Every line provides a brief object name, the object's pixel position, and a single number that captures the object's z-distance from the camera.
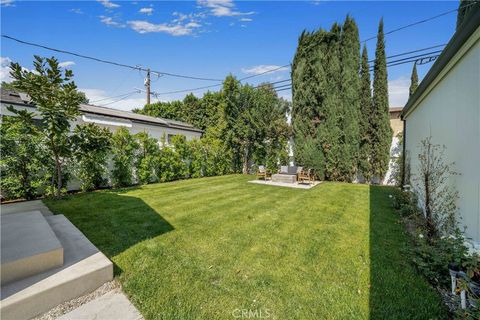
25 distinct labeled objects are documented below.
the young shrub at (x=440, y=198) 3.81
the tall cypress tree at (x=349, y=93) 11.96
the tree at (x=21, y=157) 6.49
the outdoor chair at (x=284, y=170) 12.36
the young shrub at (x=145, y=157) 10.22
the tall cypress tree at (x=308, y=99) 12.21
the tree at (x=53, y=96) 6.21
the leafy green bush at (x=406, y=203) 5.75
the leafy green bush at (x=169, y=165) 11.15
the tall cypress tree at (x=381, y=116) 11.81
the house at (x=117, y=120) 9.73
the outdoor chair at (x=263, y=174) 12.12
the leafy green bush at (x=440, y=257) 2.75
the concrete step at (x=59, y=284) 2.24
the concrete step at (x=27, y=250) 2.56
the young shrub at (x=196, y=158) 12.75
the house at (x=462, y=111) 2.98
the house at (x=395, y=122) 15.82
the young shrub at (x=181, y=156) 11.81
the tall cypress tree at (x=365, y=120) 12.09
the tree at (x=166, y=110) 21.95
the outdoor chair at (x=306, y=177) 11.07
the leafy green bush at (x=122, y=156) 9.35
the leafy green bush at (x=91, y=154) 7.73
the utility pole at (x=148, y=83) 20.74
